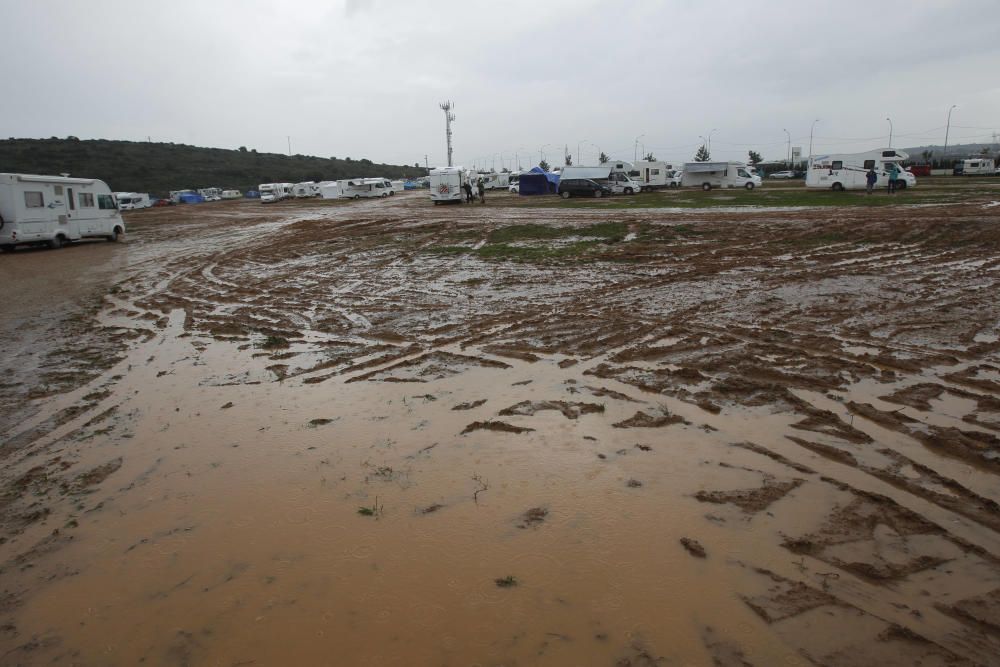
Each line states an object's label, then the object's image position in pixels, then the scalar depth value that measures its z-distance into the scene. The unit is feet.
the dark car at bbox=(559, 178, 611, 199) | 136.05
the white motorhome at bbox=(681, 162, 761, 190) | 152.35
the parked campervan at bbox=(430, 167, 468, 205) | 129.90
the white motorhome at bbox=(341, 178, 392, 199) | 203.51
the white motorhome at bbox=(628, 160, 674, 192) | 165.27
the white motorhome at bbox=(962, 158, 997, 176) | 187.52
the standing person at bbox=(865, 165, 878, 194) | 108.23
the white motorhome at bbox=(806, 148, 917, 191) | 115.44
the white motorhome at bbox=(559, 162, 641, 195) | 142.31
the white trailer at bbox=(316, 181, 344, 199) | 206.32
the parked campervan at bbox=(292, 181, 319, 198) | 227.81
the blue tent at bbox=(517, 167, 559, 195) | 161.79
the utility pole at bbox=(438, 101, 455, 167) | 289.53
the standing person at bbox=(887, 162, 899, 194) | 112.37
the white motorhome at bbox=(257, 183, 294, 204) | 221.05
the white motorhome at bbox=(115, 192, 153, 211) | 202.28
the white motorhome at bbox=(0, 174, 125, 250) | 67.46
